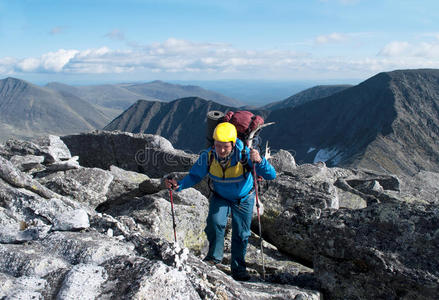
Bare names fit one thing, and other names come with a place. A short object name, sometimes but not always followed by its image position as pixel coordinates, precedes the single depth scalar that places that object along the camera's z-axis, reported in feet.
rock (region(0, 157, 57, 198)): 28.11
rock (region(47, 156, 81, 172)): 46.68
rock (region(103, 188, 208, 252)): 30.04
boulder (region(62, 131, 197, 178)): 63.41
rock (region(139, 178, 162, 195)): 41.11
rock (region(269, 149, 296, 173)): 65.46
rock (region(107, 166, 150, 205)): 40.45
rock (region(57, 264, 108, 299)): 14.35
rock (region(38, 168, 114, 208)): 37.83
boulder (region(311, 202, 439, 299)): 18.79
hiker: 24.39
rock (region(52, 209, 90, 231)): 19.85
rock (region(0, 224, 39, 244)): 18.70
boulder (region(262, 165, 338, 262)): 29.91
